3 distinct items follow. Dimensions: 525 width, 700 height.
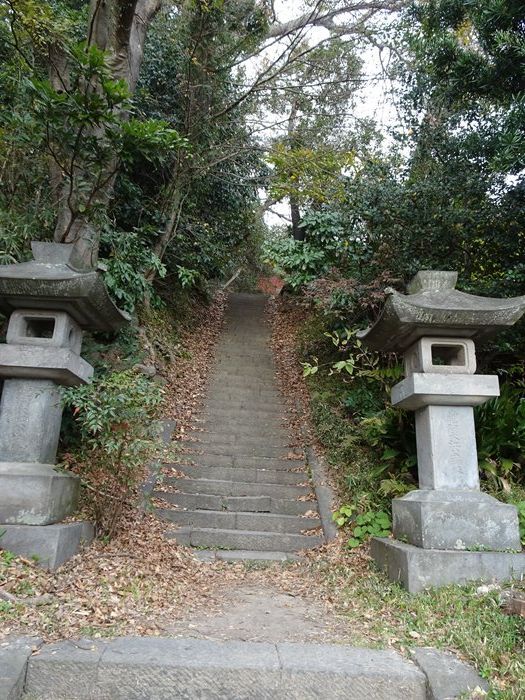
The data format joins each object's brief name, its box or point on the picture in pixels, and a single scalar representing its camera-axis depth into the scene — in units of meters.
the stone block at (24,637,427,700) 2.52
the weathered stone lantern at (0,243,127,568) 3.86
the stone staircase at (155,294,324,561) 5.00
